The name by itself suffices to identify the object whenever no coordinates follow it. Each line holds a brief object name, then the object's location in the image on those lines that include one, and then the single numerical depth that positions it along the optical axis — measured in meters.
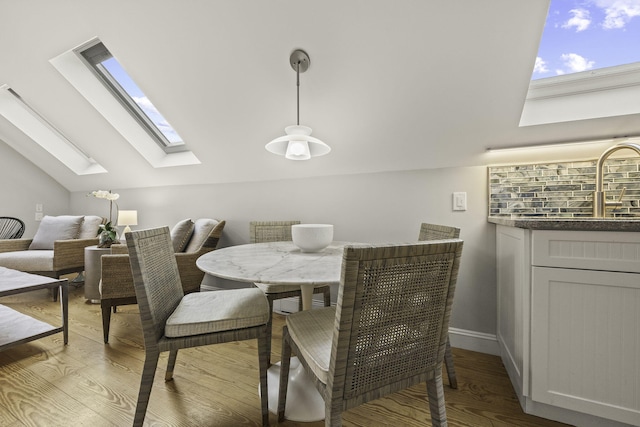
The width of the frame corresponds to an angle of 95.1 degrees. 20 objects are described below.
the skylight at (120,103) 2.61
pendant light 1.46
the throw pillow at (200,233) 2.62
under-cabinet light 1.63
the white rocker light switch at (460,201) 2.00
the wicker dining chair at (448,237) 1.51
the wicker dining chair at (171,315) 1.14
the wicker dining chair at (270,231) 2.36
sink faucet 1.50
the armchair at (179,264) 2.11
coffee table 1.83
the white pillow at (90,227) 3.54
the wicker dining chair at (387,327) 0.79
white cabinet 1.11
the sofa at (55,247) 2.97
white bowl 1.52
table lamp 3.34
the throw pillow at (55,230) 3.44
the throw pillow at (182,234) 2.61
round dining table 1.04
